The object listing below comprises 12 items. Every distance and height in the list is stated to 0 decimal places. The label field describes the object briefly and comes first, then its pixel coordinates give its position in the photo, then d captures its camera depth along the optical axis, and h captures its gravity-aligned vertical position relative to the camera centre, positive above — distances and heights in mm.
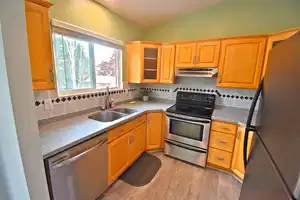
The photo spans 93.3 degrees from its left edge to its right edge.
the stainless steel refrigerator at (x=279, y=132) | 525 -218
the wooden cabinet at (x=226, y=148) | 1932 -957
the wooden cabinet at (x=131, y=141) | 1703 -905
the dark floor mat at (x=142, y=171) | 1935 -1362
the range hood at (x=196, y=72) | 2292 +149
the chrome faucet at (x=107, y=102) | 2338 -390
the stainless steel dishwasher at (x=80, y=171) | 1116 -838
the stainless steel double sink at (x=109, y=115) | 2146 -560
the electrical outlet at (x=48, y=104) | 1578 -306
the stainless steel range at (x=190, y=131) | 2146 -796
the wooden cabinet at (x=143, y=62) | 2652 +337
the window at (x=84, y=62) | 1712 +232
